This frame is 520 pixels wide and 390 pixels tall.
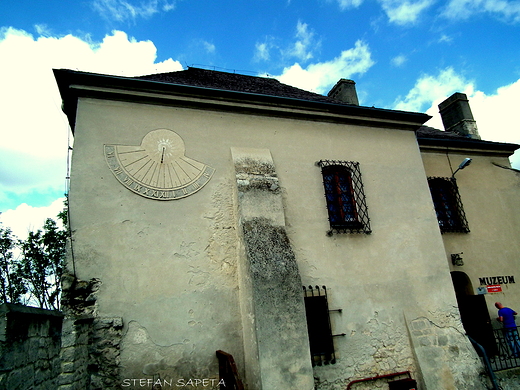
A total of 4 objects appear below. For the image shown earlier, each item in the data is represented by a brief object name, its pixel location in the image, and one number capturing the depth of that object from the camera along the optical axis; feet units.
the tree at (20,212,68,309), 55.83
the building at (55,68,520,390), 18.84
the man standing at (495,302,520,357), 26.94
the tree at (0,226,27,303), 53.21
